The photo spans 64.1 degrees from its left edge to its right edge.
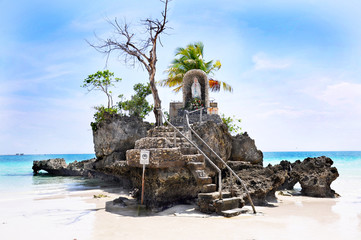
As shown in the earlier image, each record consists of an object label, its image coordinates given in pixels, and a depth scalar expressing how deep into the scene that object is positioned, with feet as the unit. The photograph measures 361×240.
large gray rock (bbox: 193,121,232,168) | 33.55
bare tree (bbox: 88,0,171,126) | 50.21
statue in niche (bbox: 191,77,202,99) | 64.03
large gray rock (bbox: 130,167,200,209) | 28.58
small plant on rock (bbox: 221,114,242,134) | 73.15
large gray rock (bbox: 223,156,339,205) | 32.09
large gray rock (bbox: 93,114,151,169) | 51.29
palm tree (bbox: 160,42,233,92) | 80.53
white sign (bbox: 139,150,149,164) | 27.07
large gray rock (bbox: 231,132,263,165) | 42.45
